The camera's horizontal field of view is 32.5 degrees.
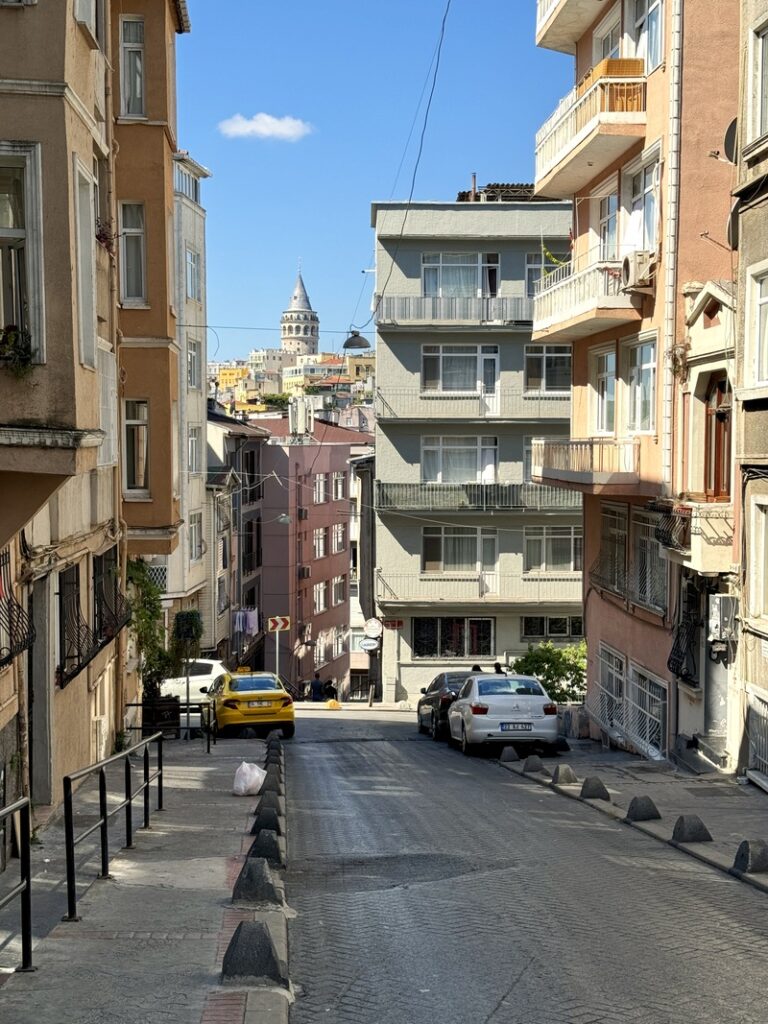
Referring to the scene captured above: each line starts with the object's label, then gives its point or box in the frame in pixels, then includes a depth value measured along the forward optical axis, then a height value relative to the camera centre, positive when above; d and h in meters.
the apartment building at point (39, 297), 8.78 +1.19
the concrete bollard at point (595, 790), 15.80 -3.88
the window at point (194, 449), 44.22 +0.71
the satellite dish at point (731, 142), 20.58 +5.18
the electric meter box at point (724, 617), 18.23 -2.06
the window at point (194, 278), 44.97 +6.68
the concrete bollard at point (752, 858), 10.61 -3.17
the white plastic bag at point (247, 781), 15.42 -3.66
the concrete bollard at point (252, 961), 6.87 -2.57
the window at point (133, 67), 20.38 +6.30
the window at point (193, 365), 45.28 +3.68
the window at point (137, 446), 20.91 +0.39
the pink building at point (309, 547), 63.81 -3.99
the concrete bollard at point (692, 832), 12.30 -3.40
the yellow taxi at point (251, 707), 27.27 -4.95
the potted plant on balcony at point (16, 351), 8.77 +0.80
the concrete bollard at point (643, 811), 13.85 -3.61
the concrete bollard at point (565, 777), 17.48 -4.10
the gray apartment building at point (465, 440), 43.66 +0.96
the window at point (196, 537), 43.66 -2.26
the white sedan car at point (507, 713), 22.38 -4.19
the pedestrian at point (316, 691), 47.22 -7.97
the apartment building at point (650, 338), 20.72 +2.34
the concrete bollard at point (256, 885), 8.80 -2.79
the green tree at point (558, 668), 34.44 -5.27
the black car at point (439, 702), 27.16 -5.00
